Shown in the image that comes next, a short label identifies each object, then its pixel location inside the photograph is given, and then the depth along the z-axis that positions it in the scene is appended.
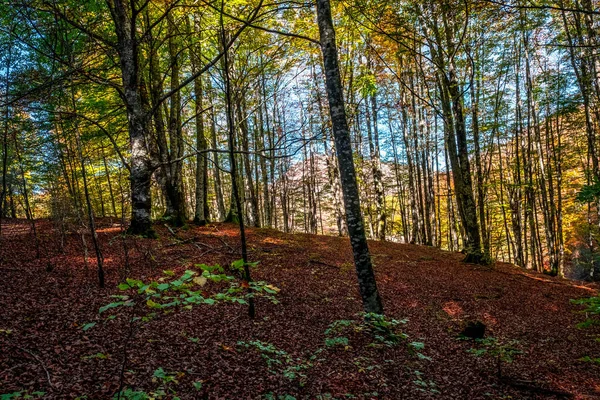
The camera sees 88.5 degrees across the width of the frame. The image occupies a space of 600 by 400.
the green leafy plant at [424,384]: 4.41
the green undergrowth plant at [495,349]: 5.56
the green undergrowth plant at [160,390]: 2.63
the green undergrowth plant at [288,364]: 4.04
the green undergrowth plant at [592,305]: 5.00
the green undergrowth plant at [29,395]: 2.85
